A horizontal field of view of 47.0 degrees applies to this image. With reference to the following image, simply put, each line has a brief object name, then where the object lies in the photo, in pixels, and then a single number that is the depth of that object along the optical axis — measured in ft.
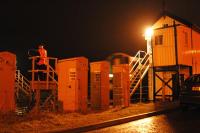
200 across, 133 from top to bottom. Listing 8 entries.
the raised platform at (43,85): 34.26
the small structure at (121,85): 38.11
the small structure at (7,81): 28.33
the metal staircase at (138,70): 46.11
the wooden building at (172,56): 44.63
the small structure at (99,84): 38.08
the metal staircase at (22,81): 47.84
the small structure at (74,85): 32.75
